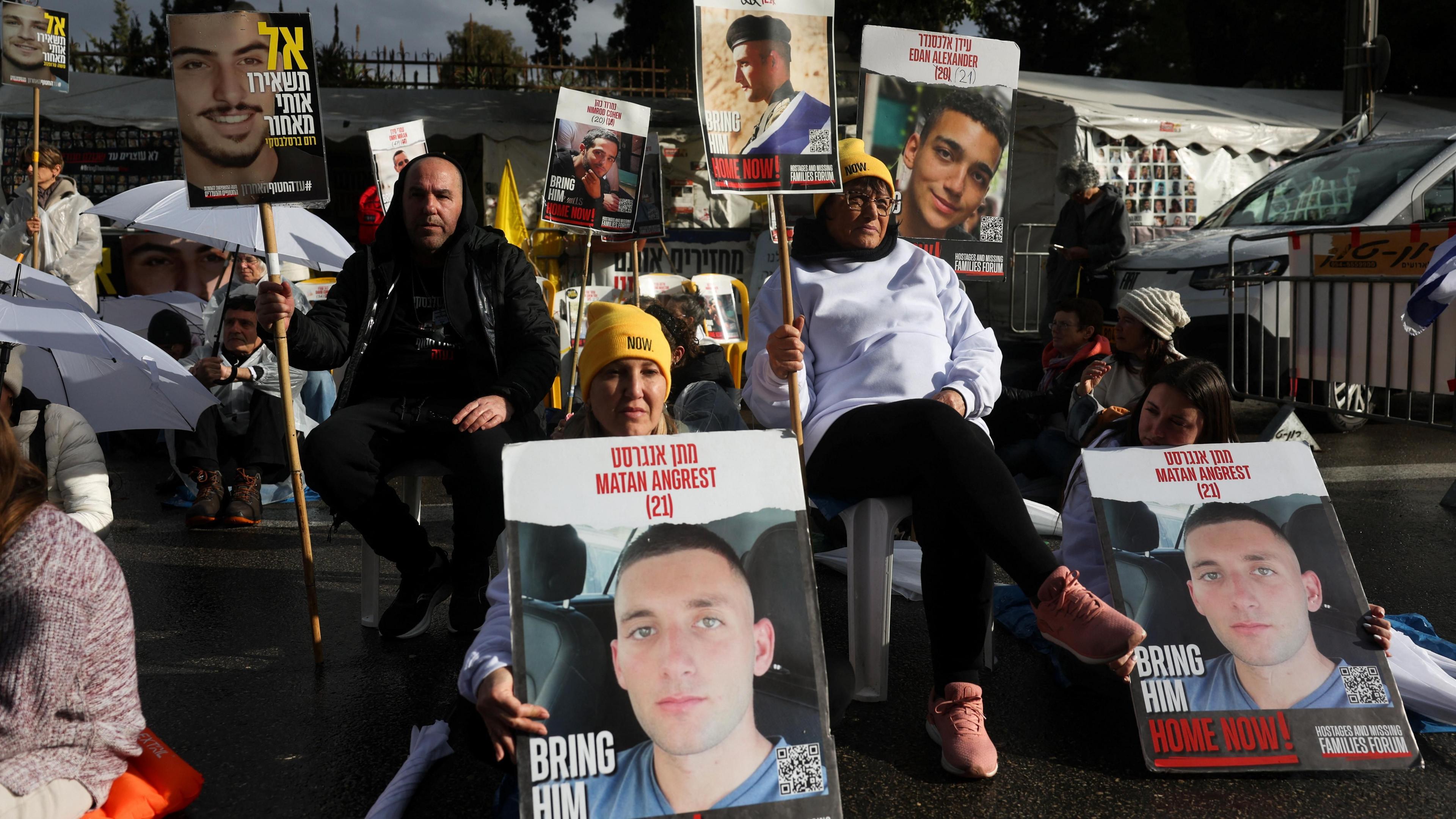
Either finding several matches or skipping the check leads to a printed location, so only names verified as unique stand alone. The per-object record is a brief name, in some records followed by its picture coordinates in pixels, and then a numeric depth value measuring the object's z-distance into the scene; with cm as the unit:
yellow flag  933
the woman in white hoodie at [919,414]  264
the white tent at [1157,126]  1163
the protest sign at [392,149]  754
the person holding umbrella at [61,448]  334
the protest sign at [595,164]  750
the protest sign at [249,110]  340
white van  744
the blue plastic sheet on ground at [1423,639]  283
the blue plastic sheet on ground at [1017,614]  357
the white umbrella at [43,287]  496
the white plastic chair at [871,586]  307
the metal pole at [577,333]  646
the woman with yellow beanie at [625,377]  267
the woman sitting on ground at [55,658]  209
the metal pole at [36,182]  688
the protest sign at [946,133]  501
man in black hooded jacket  367
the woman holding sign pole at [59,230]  802
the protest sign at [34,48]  745
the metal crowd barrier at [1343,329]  497
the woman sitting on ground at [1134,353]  490
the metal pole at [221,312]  638
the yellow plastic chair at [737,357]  916
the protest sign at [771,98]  330
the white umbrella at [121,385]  440
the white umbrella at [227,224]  703
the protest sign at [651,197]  975
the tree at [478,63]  1619
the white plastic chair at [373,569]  379
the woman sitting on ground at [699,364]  532
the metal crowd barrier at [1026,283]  1273
